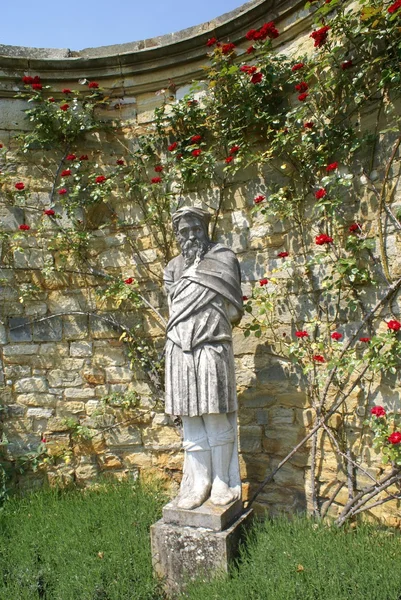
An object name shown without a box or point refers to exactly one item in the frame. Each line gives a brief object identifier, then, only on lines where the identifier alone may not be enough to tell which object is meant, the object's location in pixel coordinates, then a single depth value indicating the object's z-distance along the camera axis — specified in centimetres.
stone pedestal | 293
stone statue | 309
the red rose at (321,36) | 344
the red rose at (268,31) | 386
